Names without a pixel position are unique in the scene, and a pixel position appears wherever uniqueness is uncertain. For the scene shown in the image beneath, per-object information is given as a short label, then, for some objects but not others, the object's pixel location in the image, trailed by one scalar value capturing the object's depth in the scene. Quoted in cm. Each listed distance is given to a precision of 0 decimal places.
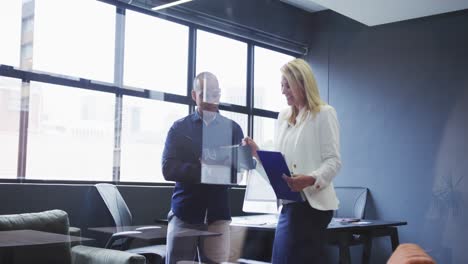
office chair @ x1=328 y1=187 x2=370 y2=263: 249
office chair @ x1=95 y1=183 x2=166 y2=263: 291
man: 257
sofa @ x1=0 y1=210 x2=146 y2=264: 239
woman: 170
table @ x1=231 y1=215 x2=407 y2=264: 246
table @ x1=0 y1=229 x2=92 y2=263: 235
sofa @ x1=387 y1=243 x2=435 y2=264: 101
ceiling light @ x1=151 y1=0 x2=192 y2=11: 297
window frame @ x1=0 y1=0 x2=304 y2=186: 276
